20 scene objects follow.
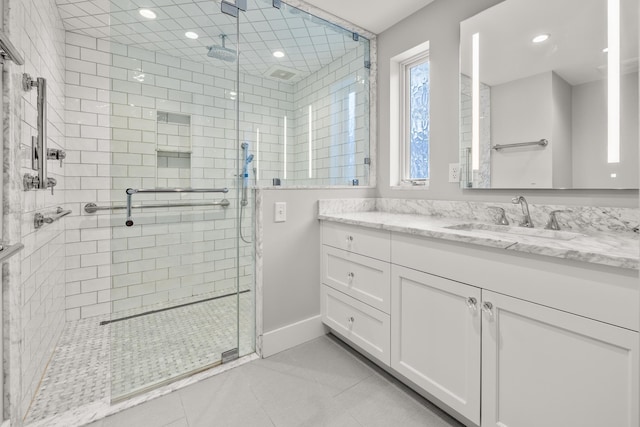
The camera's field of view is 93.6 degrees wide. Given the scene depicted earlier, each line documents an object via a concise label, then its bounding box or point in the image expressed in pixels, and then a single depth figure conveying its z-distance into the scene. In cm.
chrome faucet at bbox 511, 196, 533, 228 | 156
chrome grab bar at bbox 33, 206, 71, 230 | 152
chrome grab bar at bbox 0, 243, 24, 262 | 92
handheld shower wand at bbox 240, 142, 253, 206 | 194
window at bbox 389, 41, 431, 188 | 226
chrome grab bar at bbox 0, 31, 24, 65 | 100
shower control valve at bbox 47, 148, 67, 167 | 165
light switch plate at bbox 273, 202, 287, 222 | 196
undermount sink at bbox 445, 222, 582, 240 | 135
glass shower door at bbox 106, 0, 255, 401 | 168
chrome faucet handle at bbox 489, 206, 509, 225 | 166
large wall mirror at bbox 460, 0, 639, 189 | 130
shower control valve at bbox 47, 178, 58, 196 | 155
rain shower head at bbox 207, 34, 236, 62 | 187
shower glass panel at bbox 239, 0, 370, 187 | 201
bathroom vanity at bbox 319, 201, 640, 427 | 88
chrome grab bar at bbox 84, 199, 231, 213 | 169
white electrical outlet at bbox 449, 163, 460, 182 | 190
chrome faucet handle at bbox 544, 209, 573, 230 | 147
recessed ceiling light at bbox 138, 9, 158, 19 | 166
